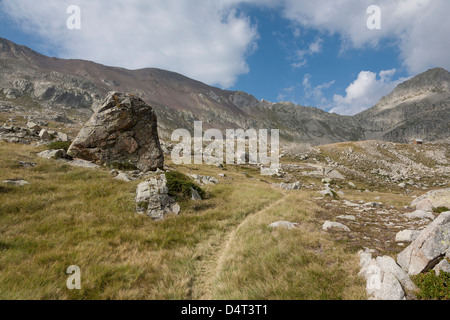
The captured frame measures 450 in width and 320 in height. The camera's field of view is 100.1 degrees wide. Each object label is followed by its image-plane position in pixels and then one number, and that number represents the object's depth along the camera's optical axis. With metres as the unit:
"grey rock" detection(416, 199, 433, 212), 15.28
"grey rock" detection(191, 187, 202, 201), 14.64
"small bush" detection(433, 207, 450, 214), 13.75
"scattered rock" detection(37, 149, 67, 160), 17.91
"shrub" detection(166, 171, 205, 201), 13.81
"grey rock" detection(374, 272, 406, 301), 4.45
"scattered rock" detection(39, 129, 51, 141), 27.39
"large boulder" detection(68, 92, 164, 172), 20.92
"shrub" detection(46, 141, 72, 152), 20.84
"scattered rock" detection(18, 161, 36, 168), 14.46
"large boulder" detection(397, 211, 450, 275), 5.13
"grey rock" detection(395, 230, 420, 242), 7.56
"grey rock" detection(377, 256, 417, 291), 4.85
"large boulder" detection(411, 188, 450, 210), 14.85
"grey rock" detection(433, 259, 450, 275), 4.79
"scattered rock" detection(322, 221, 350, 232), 9.36
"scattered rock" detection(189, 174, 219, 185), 22.65
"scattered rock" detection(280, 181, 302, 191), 32.82
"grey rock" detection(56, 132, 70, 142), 30.21
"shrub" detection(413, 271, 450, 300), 4.27
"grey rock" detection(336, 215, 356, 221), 11.62
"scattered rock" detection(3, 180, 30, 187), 10.93
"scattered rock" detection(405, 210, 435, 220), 11.63
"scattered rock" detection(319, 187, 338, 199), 22.65
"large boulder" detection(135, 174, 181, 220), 11.58
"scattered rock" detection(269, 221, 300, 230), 9.72
